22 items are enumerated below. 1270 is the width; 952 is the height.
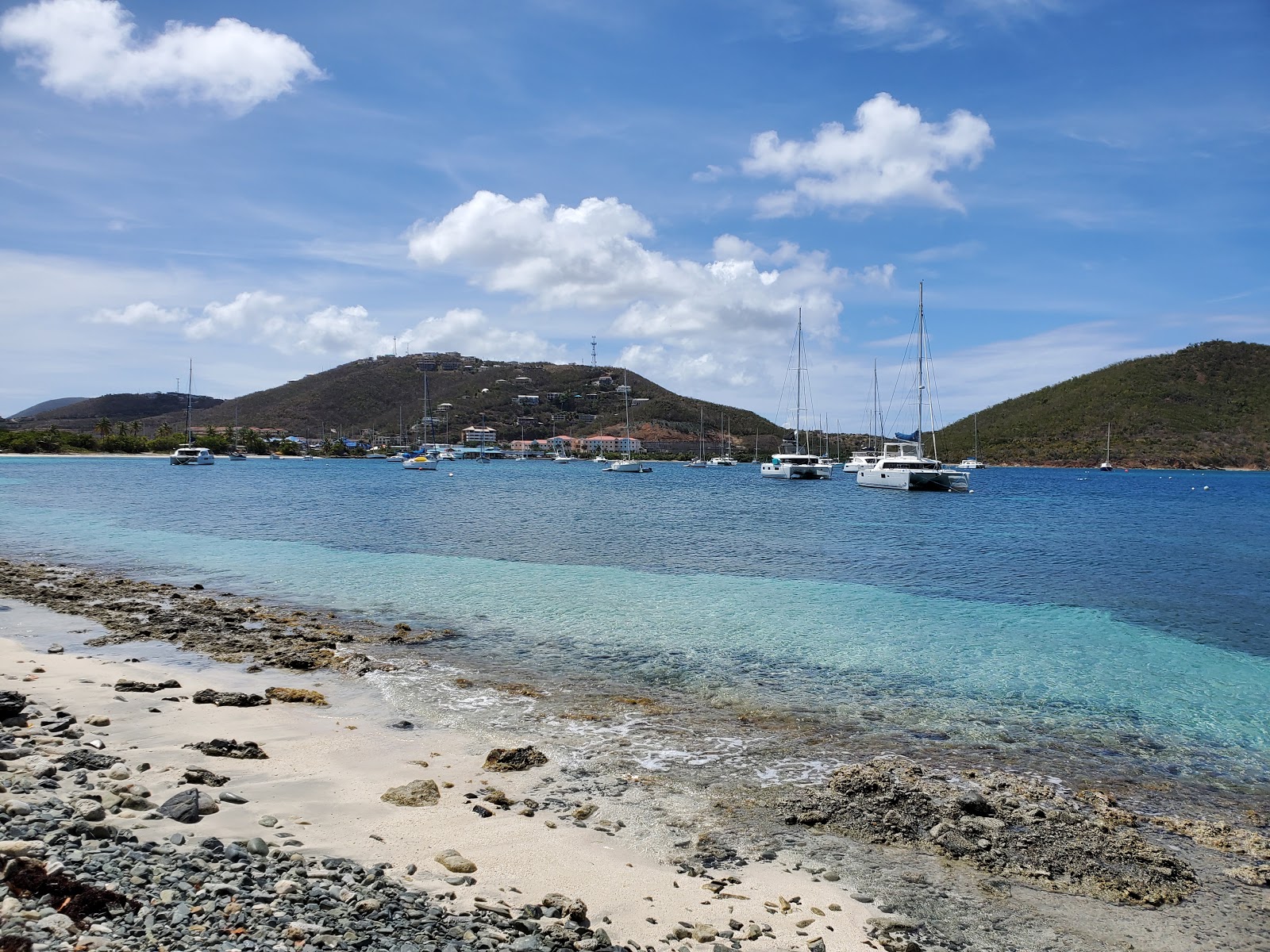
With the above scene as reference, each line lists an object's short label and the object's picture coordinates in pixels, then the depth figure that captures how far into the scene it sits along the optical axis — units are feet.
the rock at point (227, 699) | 33.17
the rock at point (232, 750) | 26.32
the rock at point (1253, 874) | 21.58
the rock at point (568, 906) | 16.98
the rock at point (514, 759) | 27.45
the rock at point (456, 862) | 19.07
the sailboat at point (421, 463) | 404.84
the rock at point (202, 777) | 23.24
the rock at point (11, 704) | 27.43
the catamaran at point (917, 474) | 234.99
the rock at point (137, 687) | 34.09
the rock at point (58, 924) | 13.97
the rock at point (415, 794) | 23.58
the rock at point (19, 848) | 16.38
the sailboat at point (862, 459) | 326.44
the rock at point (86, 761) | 23.40
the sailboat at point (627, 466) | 390.42
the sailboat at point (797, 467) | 327.88
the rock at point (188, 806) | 20.35
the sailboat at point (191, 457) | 376.68
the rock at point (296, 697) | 34.88
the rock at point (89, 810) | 19.21
